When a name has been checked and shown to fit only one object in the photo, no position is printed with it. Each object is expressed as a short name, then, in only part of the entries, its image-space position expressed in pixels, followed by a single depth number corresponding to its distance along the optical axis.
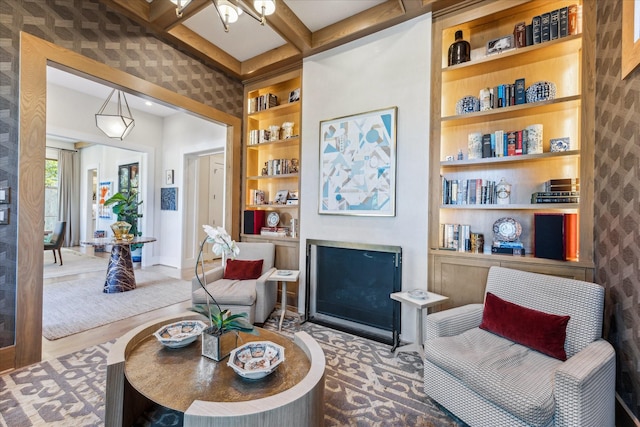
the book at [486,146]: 2.37
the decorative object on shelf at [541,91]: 2.16
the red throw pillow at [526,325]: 1.60
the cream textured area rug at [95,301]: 2.89
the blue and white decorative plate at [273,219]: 3.78
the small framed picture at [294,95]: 3.54
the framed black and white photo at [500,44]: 2.31
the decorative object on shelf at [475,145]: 2.42
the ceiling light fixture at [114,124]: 3.95
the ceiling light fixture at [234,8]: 1.90
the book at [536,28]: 2.19
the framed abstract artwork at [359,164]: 2.75
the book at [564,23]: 2.10
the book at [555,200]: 2.08
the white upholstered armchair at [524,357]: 1.25
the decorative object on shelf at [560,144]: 2.15
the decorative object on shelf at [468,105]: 2.45
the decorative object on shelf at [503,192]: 2.33
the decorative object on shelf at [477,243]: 2.44
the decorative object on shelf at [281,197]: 3.68
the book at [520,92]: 2.25
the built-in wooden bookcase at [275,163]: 3.53
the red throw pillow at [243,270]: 3.21
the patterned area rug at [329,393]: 1.61
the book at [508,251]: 2.29
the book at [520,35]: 2.25
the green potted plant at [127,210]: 4.60
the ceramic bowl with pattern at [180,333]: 1.62
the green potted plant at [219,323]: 1.54
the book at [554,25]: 2.13
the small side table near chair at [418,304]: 2.17
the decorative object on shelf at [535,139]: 2.20
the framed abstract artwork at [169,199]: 5.66
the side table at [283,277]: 2.84
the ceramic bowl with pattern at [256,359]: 1.32
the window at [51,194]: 7.75
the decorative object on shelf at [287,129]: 3.59
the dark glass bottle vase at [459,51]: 2.48
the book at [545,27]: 2.16
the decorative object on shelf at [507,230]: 2.33
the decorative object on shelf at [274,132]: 3.71
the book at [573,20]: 2.10
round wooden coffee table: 1.09
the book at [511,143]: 2.28
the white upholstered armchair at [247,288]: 2.71
